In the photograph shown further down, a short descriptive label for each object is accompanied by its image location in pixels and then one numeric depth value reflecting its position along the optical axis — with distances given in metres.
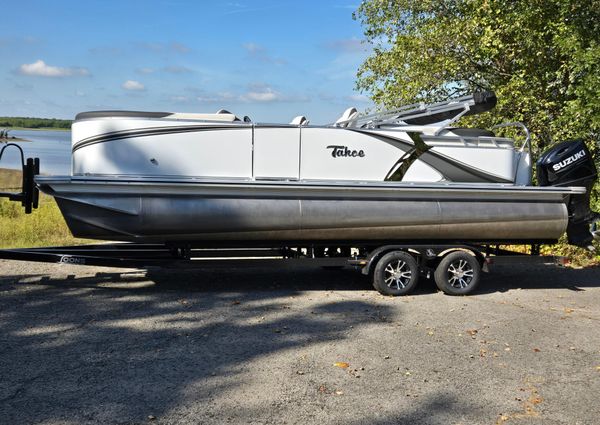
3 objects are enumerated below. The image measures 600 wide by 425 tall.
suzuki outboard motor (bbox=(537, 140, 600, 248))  8.36
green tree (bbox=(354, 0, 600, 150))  11.34
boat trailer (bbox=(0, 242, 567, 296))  7.52
